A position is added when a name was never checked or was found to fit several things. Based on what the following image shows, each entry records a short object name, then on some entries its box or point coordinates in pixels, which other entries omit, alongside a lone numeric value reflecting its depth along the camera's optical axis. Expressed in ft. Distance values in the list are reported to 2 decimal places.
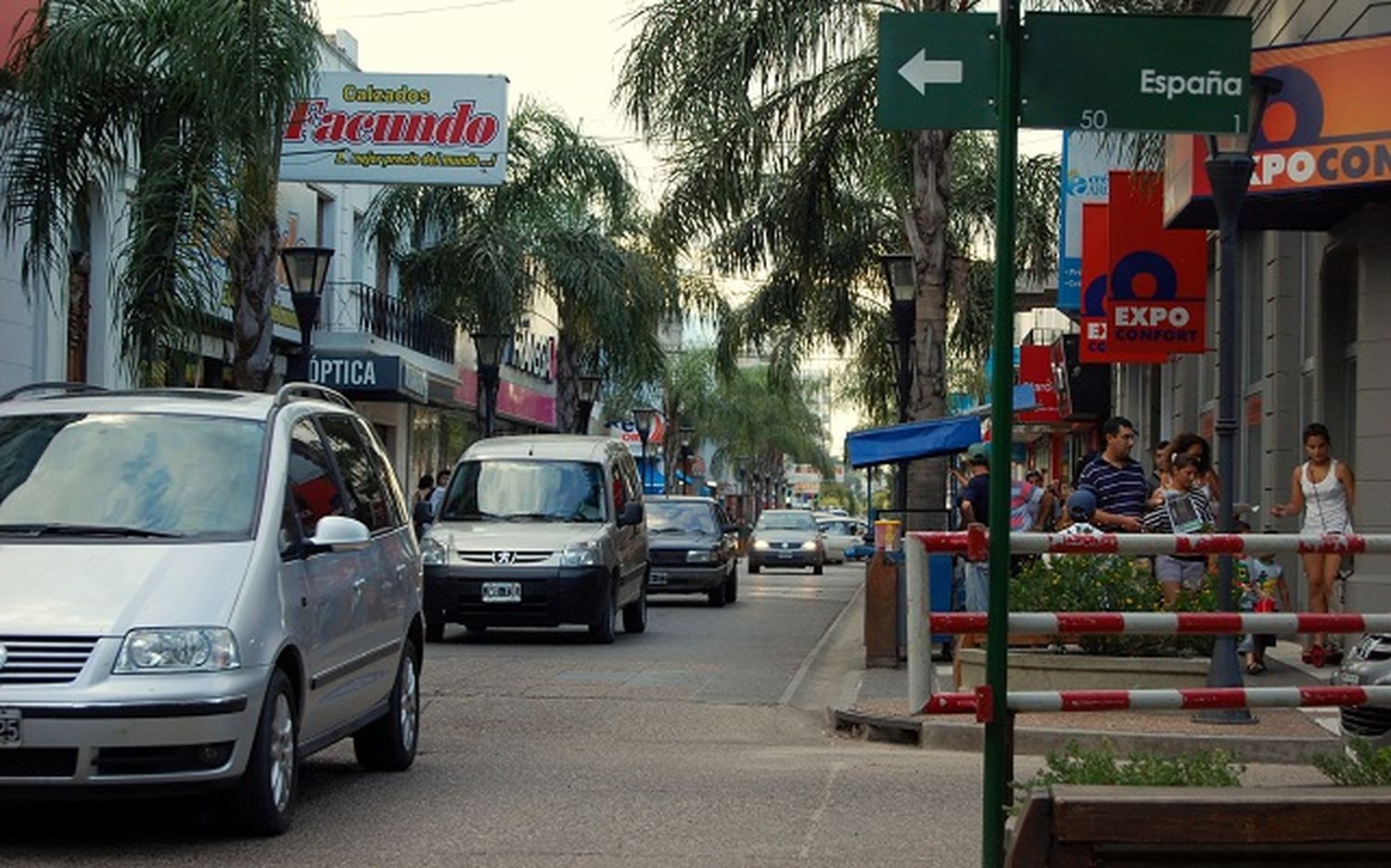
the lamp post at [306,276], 77.20
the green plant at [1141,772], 19.43
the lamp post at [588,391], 139.03
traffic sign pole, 20.08
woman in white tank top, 52.90
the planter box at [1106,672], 43.06
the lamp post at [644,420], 173.27
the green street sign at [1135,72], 21.29
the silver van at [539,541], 66.80
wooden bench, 17.89
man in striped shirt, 54.85
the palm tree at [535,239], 120.16
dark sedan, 99.35
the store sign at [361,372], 117.80
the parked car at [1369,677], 31.17
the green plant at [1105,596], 44.65
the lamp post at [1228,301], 40.47
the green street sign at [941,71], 21.49
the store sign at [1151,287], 76.48
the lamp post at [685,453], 221.05
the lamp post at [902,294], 85.30
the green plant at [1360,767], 19.60
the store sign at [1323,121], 50.88
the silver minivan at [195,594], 26.21
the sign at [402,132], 84.28
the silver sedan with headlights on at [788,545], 164.14
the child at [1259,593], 49.65
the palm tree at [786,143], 67.21
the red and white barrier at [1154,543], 21.95
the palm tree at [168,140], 58.95
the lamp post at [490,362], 109.19
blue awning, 62.75
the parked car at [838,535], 198.08
